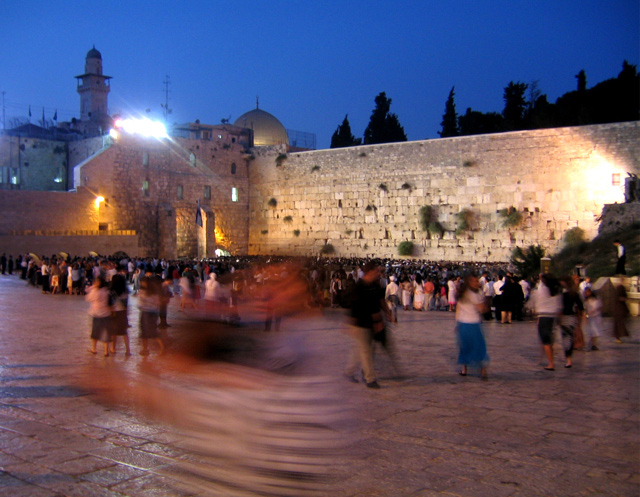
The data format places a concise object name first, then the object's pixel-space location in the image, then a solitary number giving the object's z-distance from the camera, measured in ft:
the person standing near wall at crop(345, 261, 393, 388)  18.16
